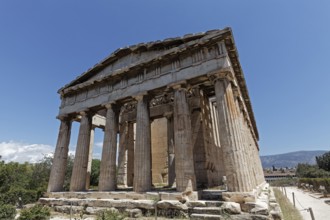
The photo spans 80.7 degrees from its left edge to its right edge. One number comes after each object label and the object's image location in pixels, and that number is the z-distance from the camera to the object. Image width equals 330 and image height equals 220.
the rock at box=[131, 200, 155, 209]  9.46
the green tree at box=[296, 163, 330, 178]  54.38
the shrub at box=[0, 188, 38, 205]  18.32
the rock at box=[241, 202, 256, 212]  7.75
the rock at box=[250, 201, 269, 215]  7.26
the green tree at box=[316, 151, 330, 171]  58.51
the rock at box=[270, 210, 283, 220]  7.86
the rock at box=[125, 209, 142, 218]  9.42
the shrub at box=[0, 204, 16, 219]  9.05
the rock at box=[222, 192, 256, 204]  8.05
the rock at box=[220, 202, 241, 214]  7.63
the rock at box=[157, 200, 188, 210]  8.74
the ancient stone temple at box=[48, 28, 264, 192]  10.23
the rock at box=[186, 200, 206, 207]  8.63
